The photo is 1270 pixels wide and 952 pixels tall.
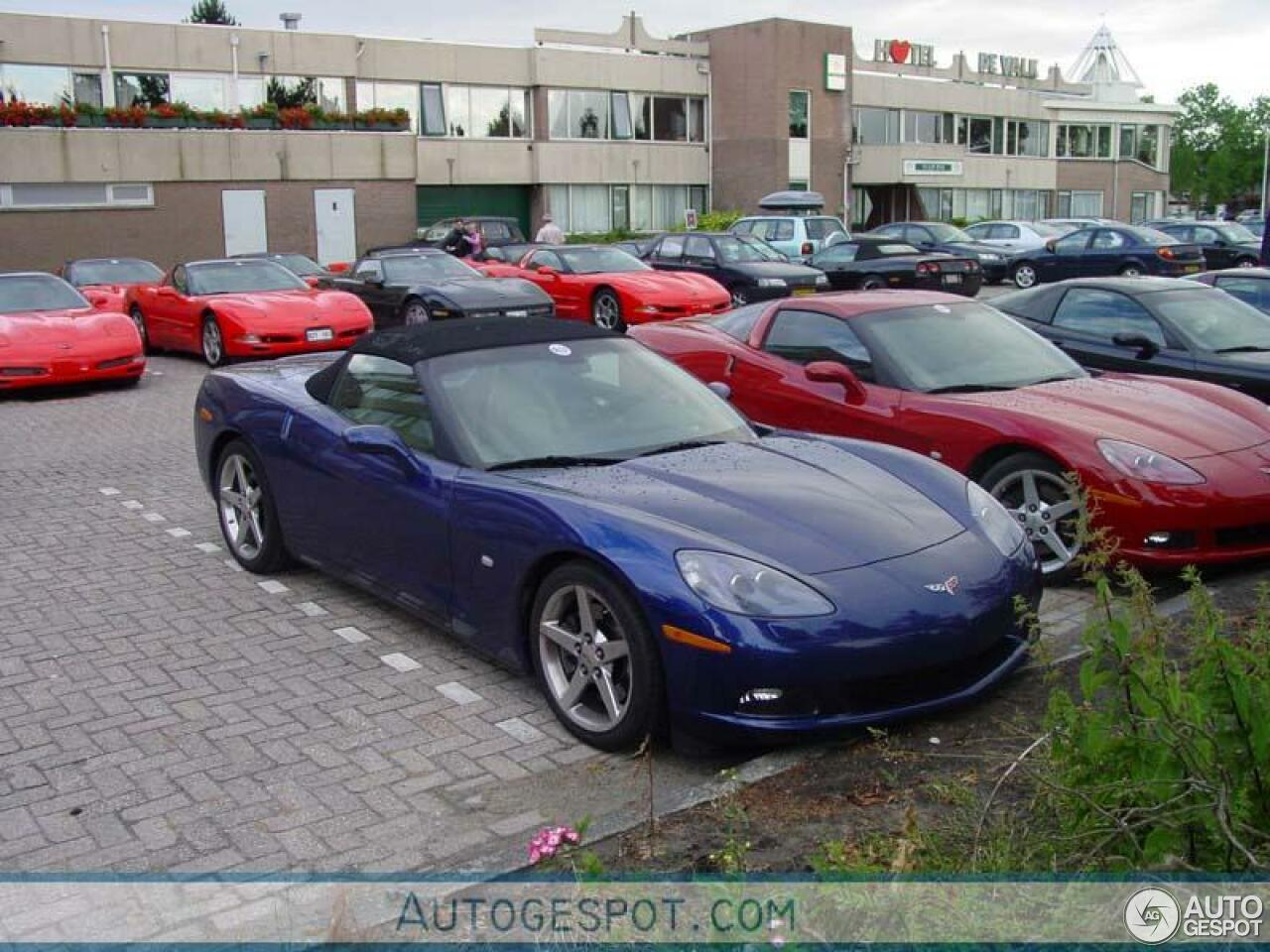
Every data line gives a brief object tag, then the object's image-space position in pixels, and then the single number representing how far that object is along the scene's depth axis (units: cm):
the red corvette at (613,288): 1880
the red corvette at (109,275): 1970
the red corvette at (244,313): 1608
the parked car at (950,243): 3059
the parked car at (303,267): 2176
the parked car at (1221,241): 2828
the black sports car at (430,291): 1795
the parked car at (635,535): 445
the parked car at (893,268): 2428
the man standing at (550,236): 2833
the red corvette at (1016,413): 651
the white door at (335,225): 3600
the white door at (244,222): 3444
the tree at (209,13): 8500
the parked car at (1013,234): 3366
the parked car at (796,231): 3016
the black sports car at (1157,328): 966
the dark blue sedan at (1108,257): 2658
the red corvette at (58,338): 1393
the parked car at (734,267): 2225
